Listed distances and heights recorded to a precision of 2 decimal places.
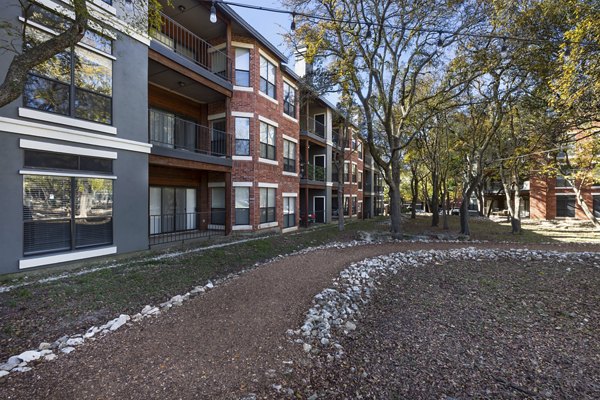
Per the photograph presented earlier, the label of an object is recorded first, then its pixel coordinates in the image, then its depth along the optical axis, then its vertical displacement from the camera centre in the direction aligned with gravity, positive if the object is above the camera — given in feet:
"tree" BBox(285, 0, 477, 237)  35.09 +20.98
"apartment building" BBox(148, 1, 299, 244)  38.78 +10.75
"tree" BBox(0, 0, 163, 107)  12.63 +6.96
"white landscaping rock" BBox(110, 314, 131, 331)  13.52 -6.27
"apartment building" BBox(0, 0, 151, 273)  21.21 +4.07
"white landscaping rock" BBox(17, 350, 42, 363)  10.86 -6.29
